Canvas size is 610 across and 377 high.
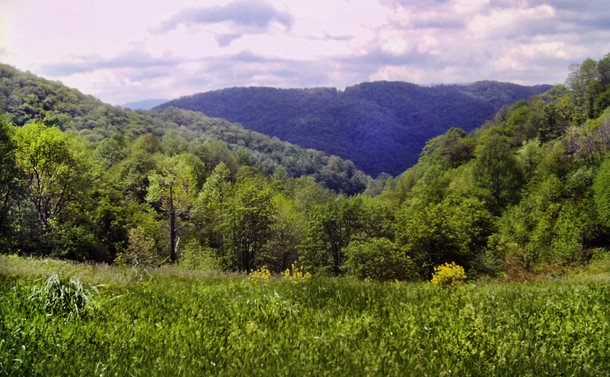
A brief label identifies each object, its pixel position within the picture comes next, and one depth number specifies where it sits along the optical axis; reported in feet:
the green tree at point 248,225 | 144.97
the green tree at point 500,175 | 210.18
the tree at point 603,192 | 122.74
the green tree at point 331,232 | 158.92
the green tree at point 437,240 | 131.85
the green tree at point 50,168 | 107.34
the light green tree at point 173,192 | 140.05
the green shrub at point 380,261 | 116.47
